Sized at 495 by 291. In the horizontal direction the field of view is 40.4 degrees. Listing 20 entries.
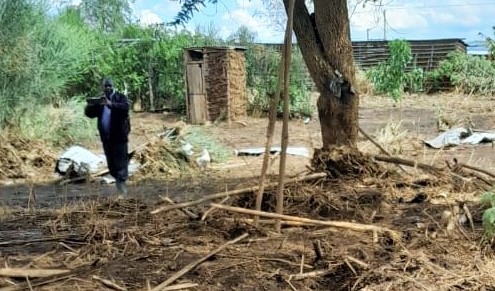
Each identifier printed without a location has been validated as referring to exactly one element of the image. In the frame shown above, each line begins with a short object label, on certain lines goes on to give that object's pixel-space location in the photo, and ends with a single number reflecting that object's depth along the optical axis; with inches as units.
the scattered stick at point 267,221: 204.1
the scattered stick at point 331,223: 190.8
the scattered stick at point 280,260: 170.4
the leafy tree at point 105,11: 1382.9
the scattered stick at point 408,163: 285.0
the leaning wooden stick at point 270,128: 192.9
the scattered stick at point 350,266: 162.6
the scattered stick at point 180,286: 150.4
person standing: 356.2
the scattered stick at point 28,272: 158.2
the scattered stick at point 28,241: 200.4
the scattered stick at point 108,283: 151.8
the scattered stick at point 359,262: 164.7
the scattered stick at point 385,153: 305.5
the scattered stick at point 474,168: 276.8
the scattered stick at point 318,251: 172.9
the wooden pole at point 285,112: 191.8
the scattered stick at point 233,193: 213.0
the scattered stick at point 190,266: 151.2
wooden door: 851.4
